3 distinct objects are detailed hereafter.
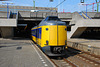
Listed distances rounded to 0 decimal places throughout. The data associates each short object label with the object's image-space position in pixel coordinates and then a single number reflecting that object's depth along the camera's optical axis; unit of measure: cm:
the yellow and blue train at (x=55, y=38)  997
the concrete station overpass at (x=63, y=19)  2348
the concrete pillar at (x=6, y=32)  2976
